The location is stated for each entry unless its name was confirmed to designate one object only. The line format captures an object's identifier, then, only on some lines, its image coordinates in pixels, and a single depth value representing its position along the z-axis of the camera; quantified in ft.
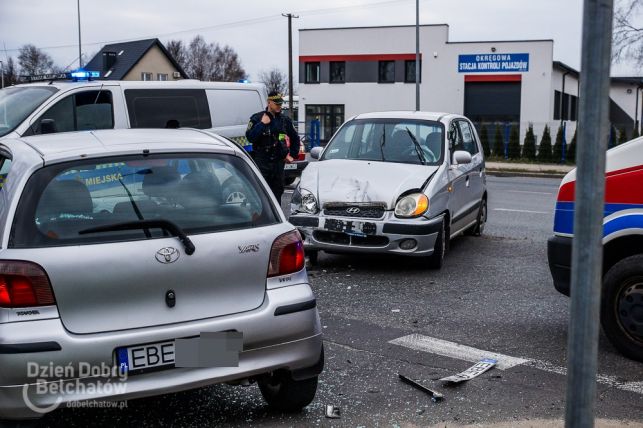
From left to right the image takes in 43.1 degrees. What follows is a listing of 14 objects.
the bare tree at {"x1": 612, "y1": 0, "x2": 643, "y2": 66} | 129.29
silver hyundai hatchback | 26.96
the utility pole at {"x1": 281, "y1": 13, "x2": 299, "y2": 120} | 156.04
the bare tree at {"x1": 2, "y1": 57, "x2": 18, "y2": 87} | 238.56
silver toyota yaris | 11.89
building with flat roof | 165.17
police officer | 31.63
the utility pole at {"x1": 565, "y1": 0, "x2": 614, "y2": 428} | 7.41
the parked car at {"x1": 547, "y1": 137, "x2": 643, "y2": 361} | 17.71
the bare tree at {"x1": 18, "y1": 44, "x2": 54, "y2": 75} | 275.18
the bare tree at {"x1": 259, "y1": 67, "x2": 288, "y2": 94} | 319.43
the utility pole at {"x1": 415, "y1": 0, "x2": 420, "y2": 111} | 108.27
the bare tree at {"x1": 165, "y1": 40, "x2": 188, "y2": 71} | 346.95
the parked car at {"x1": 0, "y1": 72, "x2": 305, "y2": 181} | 33.60
